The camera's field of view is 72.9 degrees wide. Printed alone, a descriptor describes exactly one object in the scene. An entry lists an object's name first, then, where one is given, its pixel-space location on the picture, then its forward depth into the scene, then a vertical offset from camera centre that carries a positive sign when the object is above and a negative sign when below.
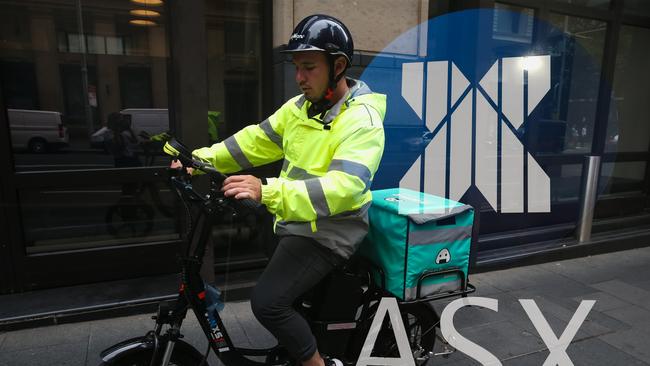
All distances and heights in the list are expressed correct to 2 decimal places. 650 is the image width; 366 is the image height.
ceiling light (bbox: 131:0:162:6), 3.97 +0.88
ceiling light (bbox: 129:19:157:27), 3.98 +0.70
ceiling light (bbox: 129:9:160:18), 3.97 +0.78
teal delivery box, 2.35 -0.76
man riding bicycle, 1.98 -0.29
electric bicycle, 2.02 -1.14
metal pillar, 5.48 -1.12
